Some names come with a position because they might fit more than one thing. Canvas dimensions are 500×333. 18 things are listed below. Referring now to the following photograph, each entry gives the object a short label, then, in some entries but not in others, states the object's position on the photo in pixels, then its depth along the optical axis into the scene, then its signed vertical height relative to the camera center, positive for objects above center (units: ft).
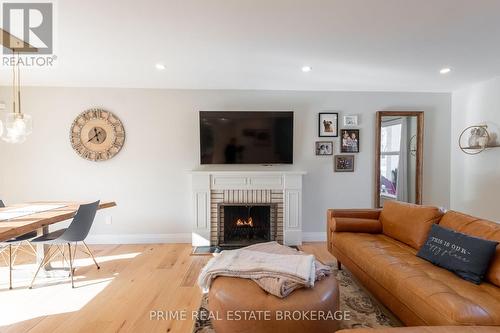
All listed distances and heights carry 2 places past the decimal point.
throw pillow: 5.33 -2.10
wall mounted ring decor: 11.05 +1.12
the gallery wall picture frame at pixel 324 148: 12.40 +0.78
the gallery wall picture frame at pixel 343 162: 12.43 +0.07
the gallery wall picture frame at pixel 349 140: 12.37 +1.18
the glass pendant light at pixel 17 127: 7.90 +1.18
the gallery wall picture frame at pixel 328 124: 12.34 +1.98
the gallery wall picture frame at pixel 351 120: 12.42 +2.19
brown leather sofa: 4.43 -2.50
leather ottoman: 4.56 -2.78
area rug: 5.98 -3.91
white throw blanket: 4.97 -2.34
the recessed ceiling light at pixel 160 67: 9.46 +3.76
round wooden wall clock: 11.80 +1.36
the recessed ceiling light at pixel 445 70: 9.77 +3.77
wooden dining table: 6.06 -1.59
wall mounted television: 11.71 +1.28
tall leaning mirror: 12.49 +0.23
